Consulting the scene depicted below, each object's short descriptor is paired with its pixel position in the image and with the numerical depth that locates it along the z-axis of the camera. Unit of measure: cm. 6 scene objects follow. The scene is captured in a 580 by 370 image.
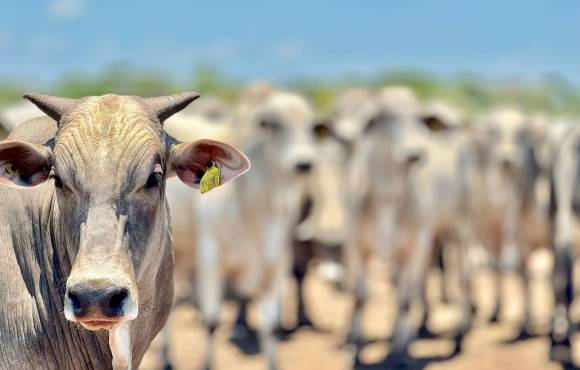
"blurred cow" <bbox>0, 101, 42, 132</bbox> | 909
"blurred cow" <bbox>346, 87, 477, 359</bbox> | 1204
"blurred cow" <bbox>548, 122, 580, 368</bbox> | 1148
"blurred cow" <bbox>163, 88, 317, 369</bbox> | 1104
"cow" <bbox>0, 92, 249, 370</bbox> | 509
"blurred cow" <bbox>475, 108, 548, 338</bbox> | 1364
